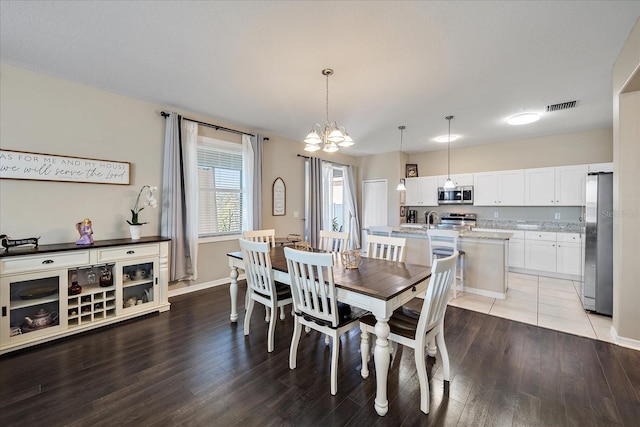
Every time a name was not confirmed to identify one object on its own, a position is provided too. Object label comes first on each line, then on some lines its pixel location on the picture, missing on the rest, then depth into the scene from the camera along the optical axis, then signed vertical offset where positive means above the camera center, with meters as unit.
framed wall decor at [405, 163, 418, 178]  6.77 +1.04
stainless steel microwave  5.85 +0.35
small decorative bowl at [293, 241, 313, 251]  2.89 -0.39
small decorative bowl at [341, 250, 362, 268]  2.41 -0.45
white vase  3.24 -0.25
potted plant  3.24 +0.02
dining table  1.70 -0.53
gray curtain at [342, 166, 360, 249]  6.85 +0.10
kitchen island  3.71 -0.74
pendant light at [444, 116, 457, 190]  6.18 +1.20
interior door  6.89 +0.21
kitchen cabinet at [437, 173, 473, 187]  5.88 +0.73
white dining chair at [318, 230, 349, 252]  3.26 -0.38
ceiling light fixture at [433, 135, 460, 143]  5.26 +1.48
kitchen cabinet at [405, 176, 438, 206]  6.37 +0.49
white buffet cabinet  2.40 -0.80
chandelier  2.61 +0.72
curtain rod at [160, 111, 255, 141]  3.65 +1.32
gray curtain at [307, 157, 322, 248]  5.64 +0.27
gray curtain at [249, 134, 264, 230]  4.60 +0.48
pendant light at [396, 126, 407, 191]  4.68 +1.47
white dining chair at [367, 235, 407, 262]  2.70 -0.33
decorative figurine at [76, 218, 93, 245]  2.83 -0.24
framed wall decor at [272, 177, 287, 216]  5.07 +0.26
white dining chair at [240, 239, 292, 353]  2.37 -0.69
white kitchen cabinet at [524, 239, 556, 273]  4.72 -0.79
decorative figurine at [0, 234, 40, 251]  2.47 -0.29
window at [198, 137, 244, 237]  4.18 +0.38
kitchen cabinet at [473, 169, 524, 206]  5.29 +0.48
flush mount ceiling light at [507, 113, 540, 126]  4.02 +1.44
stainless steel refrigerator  2.99 -0.36
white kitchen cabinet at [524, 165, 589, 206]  4.73 +0.47
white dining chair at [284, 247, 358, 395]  1.84 -0.69
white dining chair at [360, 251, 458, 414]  1.67 -0.81
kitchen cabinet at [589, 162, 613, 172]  4.52 +0.76
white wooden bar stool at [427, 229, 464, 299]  3.67 -0.51
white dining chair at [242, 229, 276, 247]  3.49 -0.33
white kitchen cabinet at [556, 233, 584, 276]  4.49 -0.72
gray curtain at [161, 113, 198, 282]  3.64 +0.20
